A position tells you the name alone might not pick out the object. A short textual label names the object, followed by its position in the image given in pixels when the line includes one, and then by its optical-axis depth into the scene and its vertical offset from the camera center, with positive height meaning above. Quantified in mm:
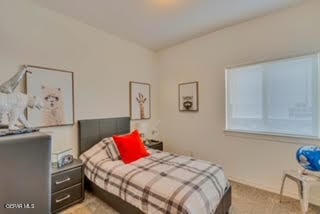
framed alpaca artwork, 1777 +172
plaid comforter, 1257 -824
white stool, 1490 -898
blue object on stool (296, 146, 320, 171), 1505 -599
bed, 1347 -868
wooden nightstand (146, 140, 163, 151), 2731 -800
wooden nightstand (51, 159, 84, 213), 1647 -1019
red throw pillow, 1960 -630
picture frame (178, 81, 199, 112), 2736 +184
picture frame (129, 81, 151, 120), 2824 +106
